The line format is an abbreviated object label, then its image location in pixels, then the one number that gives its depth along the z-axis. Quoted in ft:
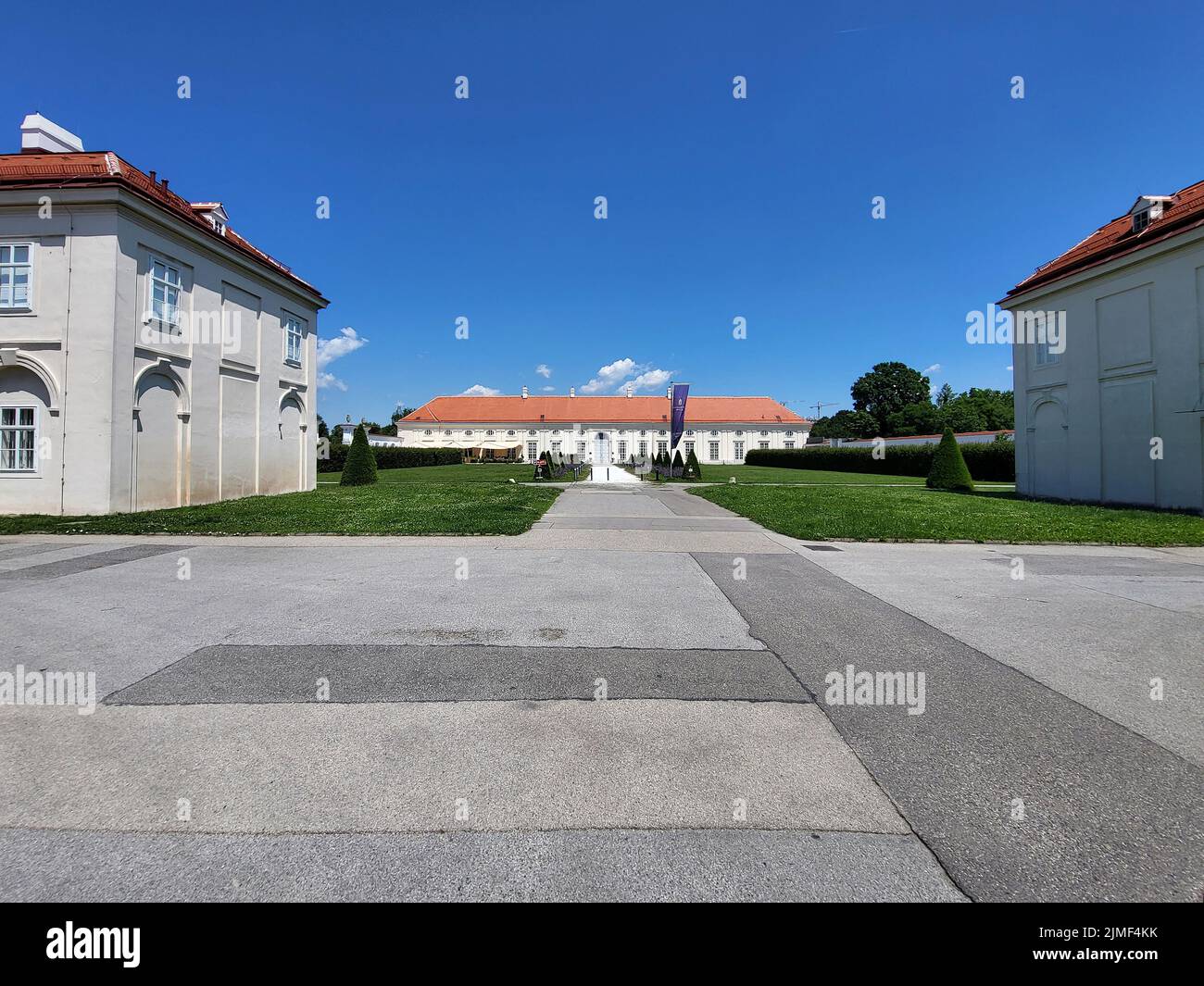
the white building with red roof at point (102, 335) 51.55
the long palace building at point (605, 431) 289.53
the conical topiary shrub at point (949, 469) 102.94
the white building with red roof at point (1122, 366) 59.57
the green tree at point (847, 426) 318.04
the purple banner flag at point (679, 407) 118.01
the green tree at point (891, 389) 316.19
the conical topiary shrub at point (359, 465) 100.07
